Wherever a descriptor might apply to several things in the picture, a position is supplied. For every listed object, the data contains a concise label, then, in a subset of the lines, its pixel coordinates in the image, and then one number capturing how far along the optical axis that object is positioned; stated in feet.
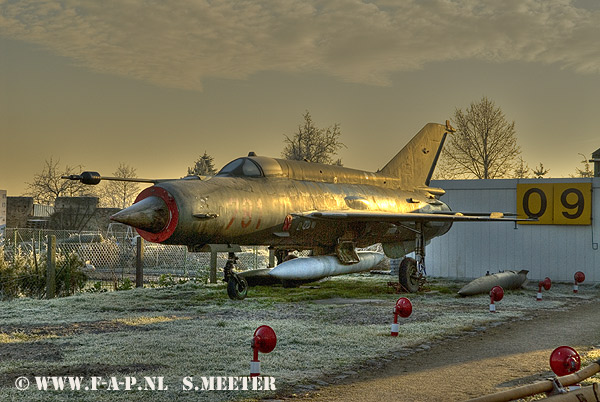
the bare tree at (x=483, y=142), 175.01
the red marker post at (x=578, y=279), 61.64
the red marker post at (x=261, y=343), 23.18
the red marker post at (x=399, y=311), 34.40
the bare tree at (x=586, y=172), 178.19
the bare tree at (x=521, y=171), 175.51
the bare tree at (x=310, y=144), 200.34
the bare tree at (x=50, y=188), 240.32
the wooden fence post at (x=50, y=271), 51.52
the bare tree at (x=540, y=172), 179.57
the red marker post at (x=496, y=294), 44.01
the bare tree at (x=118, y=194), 297.53
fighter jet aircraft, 42.73
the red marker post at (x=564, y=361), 20.52
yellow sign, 71.15
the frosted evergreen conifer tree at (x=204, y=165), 258.37
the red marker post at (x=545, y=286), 53.48
